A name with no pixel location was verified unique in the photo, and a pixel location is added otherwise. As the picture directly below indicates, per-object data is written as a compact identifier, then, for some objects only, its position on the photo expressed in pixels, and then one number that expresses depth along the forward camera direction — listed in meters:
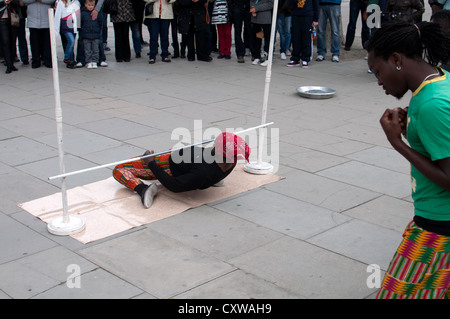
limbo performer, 4.92
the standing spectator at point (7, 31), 10.37
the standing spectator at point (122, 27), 11.58
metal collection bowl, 9.12
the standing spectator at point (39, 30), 10.73
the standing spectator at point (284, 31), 12.32
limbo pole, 4.36
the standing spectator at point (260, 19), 11.25
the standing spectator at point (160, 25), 11.64
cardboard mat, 4.71
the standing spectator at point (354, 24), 12.59
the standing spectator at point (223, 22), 11.91
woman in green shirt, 2.49
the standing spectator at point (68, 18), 10.86
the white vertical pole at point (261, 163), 5.78
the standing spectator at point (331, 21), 11.73
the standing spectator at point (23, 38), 10.86
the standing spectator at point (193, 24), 11.62
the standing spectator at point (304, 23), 11.21
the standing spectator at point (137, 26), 11.81
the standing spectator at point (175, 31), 12.04
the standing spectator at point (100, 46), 11.19
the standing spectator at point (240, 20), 11.80
